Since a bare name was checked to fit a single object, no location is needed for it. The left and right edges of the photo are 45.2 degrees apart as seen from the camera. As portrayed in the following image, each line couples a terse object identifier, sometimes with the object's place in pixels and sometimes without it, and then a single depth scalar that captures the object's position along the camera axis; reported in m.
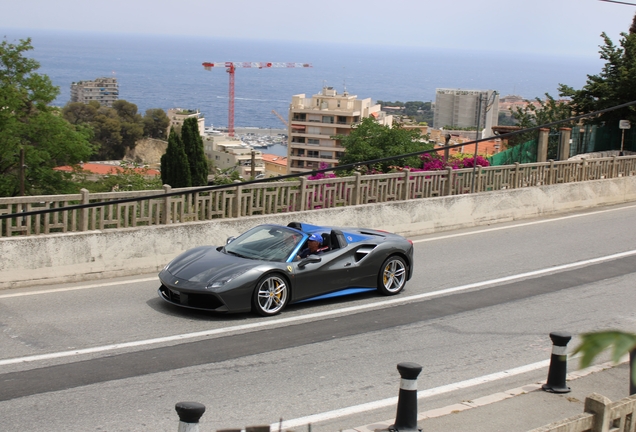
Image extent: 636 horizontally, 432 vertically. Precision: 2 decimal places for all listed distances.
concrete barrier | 12.32
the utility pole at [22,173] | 33.36
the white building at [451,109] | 134.80
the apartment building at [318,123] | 150.00
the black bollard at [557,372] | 7.97
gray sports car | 10.68
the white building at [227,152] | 110.52
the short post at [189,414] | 4.99
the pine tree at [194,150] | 55.31
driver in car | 11.61
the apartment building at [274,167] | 107.09
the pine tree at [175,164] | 53.62
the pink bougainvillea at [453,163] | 21.94
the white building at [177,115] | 150.75
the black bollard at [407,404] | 6.52
